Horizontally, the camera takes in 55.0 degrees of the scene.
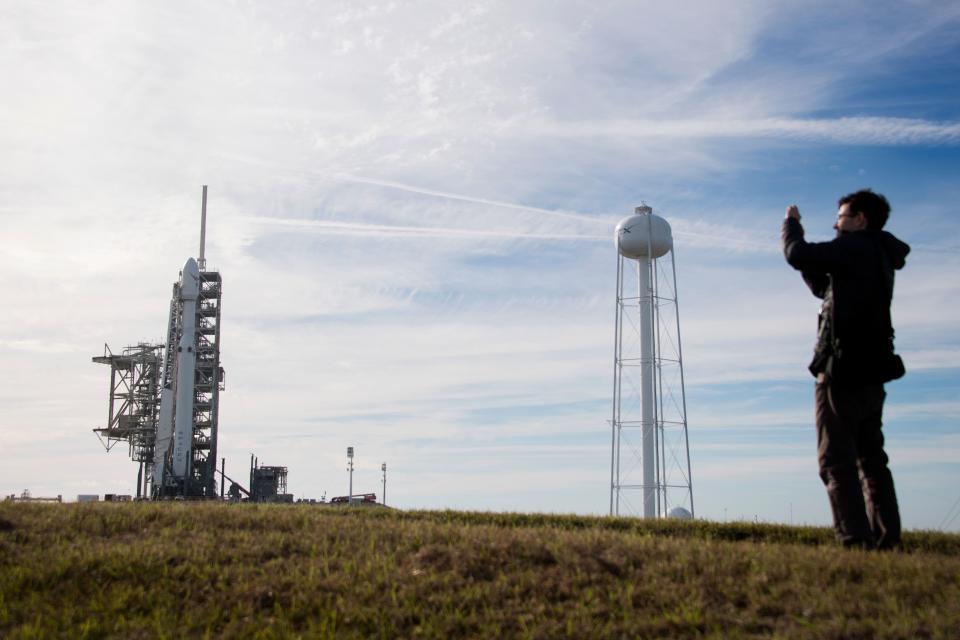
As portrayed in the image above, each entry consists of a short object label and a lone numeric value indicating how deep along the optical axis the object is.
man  8.57
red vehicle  59.73
